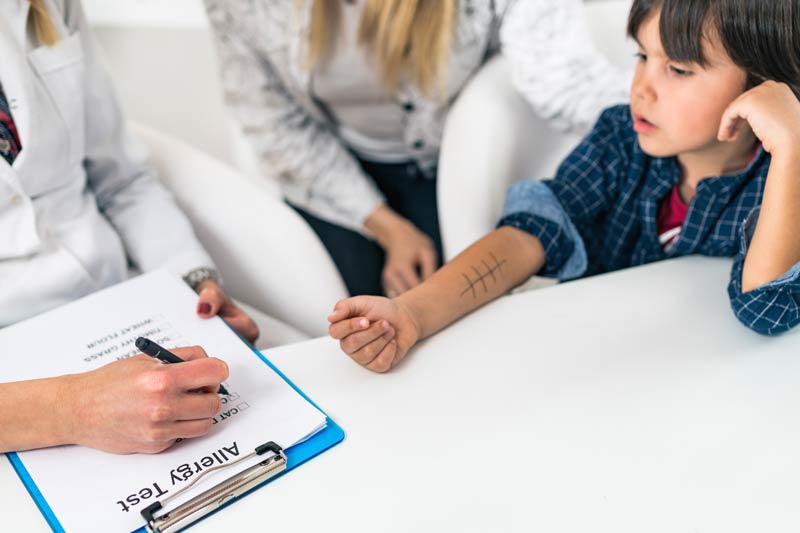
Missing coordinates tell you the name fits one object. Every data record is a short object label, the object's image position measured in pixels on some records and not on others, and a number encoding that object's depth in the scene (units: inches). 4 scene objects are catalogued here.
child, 27.8
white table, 21.2
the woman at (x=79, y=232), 22.9
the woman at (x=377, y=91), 41.5
